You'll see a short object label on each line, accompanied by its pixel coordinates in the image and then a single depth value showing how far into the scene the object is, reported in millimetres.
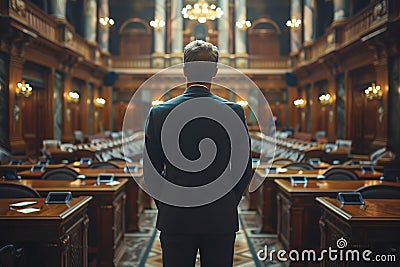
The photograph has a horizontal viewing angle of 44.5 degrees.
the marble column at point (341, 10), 17703
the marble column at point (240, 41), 26781
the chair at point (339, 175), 6821
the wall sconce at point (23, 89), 13125
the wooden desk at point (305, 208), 5613
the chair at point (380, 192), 4922
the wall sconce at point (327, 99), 18906
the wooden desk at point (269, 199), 7533
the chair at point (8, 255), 3609
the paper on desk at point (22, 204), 4219
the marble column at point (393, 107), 12359
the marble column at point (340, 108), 17812
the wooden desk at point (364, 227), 3652
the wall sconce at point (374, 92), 13228
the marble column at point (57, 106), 17297
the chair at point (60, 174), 6785
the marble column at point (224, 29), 26797
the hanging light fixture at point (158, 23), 23938
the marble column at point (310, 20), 22920
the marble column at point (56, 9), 17344
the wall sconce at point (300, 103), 23812
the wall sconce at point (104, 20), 20838
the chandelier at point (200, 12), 18734
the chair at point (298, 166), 8188
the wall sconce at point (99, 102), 23866
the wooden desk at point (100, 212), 5641
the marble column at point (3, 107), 12422
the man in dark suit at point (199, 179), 2404
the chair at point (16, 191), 4855
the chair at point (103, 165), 8467
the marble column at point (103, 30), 25078
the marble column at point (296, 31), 24953
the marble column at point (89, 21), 22711
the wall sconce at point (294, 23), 21469
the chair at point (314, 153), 11812
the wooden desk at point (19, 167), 8680
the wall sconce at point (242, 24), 23109
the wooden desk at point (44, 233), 3693
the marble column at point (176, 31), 27031
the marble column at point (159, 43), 26828
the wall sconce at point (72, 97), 18391
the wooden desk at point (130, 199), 7656
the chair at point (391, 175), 6781
